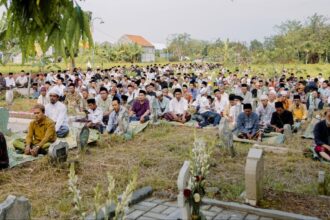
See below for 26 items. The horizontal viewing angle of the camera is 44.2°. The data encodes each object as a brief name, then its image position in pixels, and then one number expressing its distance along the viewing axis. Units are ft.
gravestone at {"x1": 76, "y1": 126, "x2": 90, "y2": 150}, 27.30
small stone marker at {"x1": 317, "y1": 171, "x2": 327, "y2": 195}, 19.16
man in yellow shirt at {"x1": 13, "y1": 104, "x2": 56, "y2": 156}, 25.96
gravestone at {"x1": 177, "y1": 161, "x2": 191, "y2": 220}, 14.48
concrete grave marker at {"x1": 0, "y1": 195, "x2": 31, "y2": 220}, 10.98
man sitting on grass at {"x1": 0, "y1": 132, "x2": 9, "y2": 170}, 22.86
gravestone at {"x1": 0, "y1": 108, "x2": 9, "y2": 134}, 32.83
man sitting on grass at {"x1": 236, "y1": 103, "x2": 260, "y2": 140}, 31.78
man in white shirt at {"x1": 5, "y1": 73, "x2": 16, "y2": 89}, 66.37
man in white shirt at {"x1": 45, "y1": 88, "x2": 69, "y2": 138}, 32.64
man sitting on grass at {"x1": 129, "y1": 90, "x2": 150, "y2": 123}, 39.09
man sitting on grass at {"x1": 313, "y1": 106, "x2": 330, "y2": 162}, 25.09
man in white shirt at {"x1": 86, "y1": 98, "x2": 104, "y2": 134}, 35.86
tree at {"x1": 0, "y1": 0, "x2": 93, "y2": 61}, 7.07
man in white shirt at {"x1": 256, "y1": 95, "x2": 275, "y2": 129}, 35.70
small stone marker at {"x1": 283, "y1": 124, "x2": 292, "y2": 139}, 31.58
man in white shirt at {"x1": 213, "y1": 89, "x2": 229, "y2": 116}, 40.93
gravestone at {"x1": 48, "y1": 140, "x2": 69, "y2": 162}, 22.85
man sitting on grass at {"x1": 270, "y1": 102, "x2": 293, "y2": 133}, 33.65
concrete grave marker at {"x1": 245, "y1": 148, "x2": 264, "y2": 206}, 17.16
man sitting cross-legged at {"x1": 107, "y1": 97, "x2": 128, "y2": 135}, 32.49
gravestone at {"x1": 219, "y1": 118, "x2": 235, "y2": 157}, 26.39
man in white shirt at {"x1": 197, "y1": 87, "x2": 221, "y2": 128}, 39.00
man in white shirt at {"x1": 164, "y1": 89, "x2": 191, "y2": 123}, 39.91
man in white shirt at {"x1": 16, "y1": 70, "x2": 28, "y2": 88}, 68.12
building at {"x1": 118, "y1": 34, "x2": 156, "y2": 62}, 255.70
